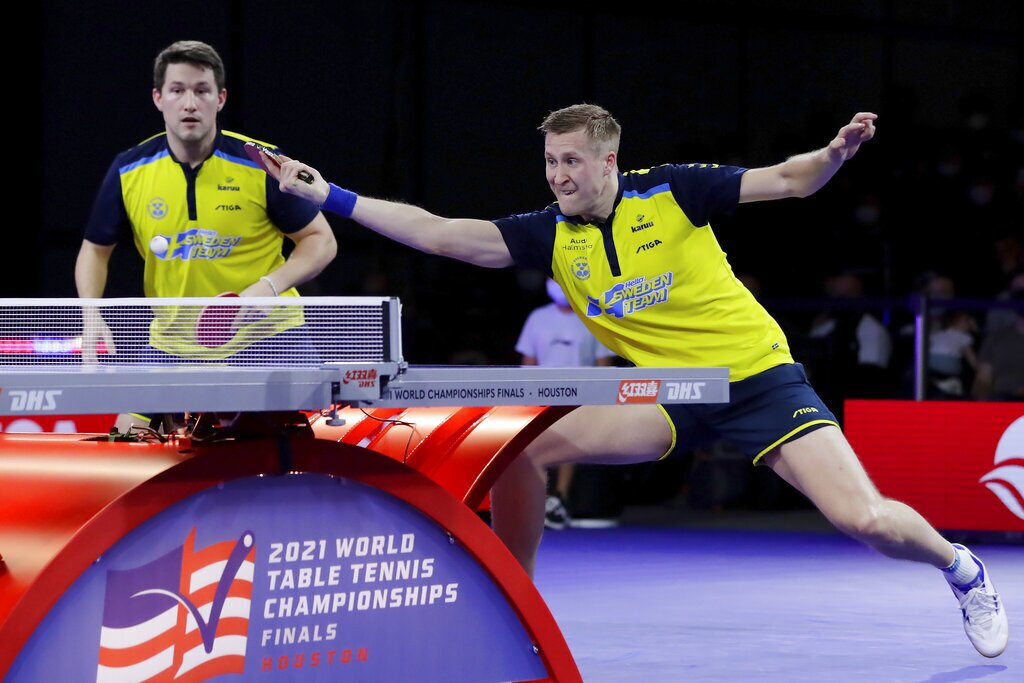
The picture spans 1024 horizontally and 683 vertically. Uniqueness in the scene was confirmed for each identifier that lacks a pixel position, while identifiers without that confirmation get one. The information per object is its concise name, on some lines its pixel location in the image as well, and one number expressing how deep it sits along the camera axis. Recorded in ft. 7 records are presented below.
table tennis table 19.35
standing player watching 34.50
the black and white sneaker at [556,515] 66.64
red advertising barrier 58.95
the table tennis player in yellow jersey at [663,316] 29.60
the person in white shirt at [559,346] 66.69
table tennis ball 34.65
